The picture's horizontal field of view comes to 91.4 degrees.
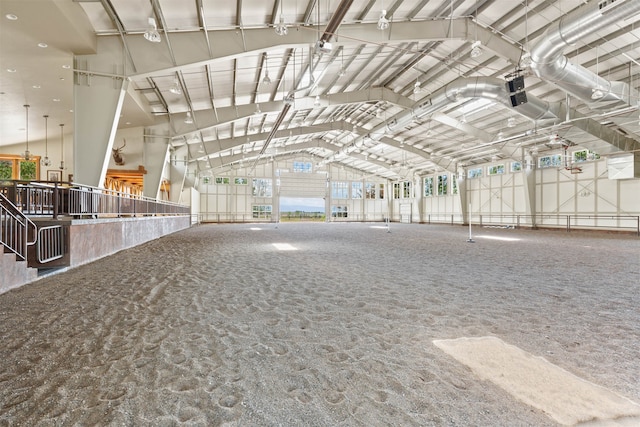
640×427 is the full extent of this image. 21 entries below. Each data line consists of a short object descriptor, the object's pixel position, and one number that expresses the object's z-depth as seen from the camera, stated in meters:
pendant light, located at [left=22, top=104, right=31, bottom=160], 14.54
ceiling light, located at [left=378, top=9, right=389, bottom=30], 8.88
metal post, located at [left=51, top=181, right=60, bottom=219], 7.16
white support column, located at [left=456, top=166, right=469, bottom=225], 32.84
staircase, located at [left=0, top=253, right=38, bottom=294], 5.19
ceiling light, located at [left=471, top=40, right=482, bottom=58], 10.40
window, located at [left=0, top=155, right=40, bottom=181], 19.38
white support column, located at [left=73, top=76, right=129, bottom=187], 10.23
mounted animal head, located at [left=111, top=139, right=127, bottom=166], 17.75
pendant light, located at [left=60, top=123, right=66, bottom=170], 18.95
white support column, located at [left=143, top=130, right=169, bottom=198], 18.59
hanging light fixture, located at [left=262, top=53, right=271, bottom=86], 12.64
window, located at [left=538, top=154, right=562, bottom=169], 24.93
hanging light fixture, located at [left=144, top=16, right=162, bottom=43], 8.07
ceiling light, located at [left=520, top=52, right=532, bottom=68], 11.01
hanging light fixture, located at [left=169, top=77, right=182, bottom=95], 12.70
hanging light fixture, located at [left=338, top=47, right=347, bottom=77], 14.65
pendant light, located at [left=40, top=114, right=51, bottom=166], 16.61
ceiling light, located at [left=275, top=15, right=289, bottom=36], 9.36
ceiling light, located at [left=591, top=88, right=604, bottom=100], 12.07
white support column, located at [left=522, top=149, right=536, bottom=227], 25.89
